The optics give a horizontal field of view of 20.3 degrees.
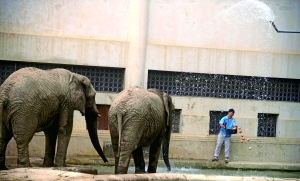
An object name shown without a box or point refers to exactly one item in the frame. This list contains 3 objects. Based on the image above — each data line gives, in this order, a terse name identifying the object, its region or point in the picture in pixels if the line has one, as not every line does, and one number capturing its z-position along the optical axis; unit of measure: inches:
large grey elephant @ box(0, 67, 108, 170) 611.2
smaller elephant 629.3
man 905.5
